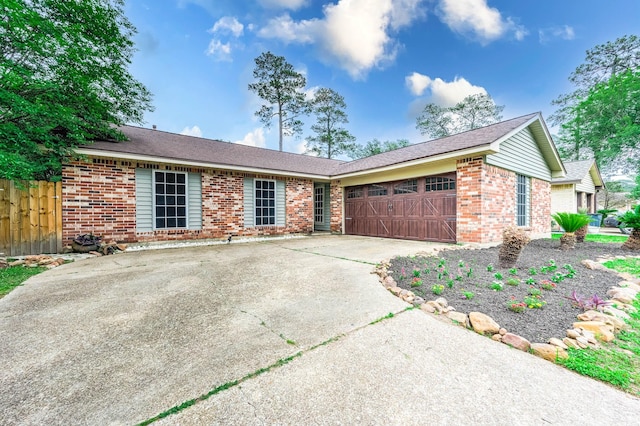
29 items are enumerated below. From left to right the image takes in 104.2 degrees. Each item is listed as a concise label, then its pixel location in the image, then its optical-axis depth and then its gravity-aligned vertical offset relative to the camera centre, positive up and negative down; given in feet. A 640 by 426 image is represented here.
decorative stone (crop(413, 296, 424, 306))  9.64 -3.49
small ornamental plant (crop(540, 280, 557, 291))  10.88 -3.31
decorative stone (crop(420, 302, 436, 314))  9.07 -3.55
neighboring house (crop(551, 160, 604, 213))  46.55 +4.61
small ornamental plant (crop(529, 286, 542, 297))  10.18 -3.38
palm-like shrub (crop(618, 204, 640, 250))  20.49 -1.31
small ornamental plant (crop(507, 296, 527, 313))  8.66 -3.36
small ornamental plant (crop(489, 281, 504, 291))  10.89 -3.32
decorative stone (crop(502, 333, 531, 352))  6.67 -3.60
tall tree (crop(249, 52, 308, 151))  62.59 +31.54
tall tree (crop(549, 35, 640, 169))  58.90 +28.36
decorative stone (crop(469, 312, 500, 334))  7.57 -3.51
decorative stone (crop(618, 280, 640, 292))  11.11 -3.45
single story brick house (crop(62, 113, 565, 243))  22.99 +2.79
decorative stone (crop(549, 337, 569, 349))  6.58 -3.56
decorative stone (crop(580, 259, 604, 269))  14.77 -3.32
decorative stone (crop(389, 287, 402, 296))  10.78 -3.44
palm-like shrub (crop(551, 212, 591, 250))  20.77 -1.18
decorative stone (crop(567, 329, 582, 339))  7.01 -3.51
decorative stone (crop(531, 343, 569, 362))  6.22 -3.61
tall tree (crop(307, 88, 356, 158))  73.00 +26.51
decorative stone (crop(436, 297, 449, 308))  9.30 -3.42
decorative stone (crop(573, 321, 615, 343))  7.02 -3.51
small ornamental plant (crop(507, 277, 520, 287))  11.45 -3.30
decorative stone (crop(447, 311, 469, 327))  8.14 -3.56
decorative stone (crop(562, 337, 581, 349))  6.61 -3.57
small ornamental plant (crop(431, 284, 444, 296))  10.45 -3.30
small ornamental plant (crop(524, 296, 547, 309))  9.05 -3.44
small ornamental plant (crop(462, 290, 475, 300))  9.84 -3.35
